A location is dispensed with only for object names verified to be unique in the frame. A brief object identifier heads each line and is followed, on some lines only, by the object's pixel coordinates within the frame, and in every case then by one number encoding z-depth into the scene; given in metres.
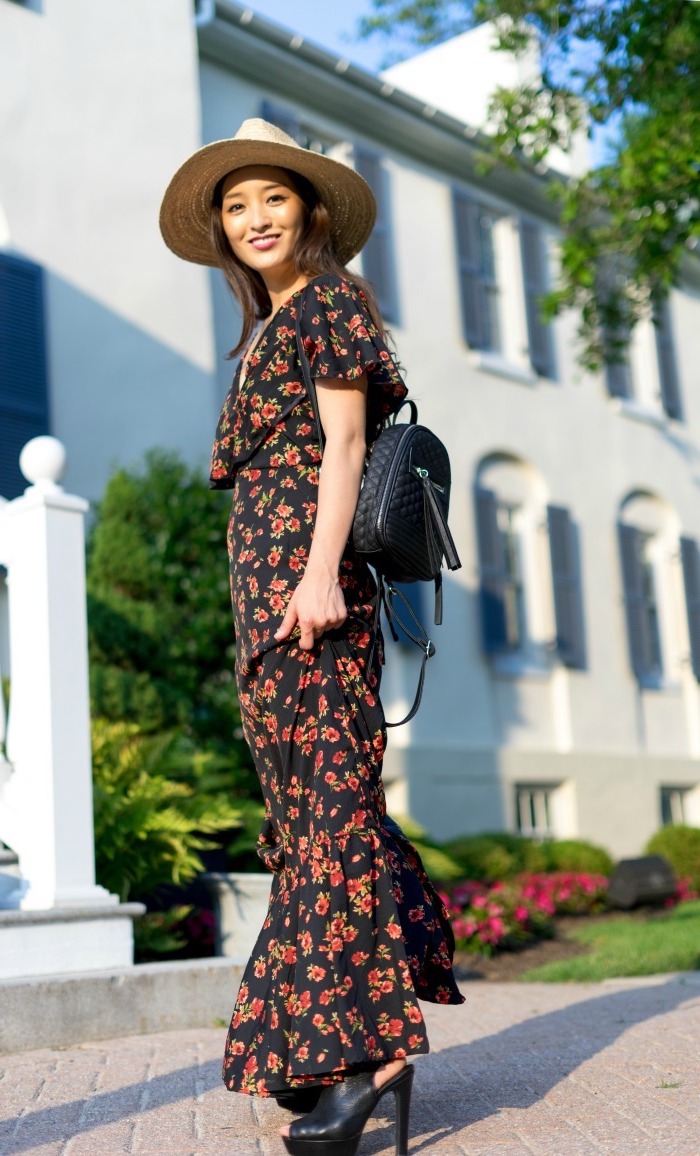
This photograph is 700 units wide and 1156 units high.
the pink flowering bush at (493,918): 8.49
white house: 10.10
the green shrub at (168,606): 7.78
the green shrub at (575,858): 12.14
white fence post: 4.93
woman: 2.76
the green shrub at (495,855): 10.95
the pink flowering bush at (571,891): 10.50
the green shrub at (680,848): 13.34
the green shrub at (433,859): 8.77
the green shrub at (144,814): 5.65
